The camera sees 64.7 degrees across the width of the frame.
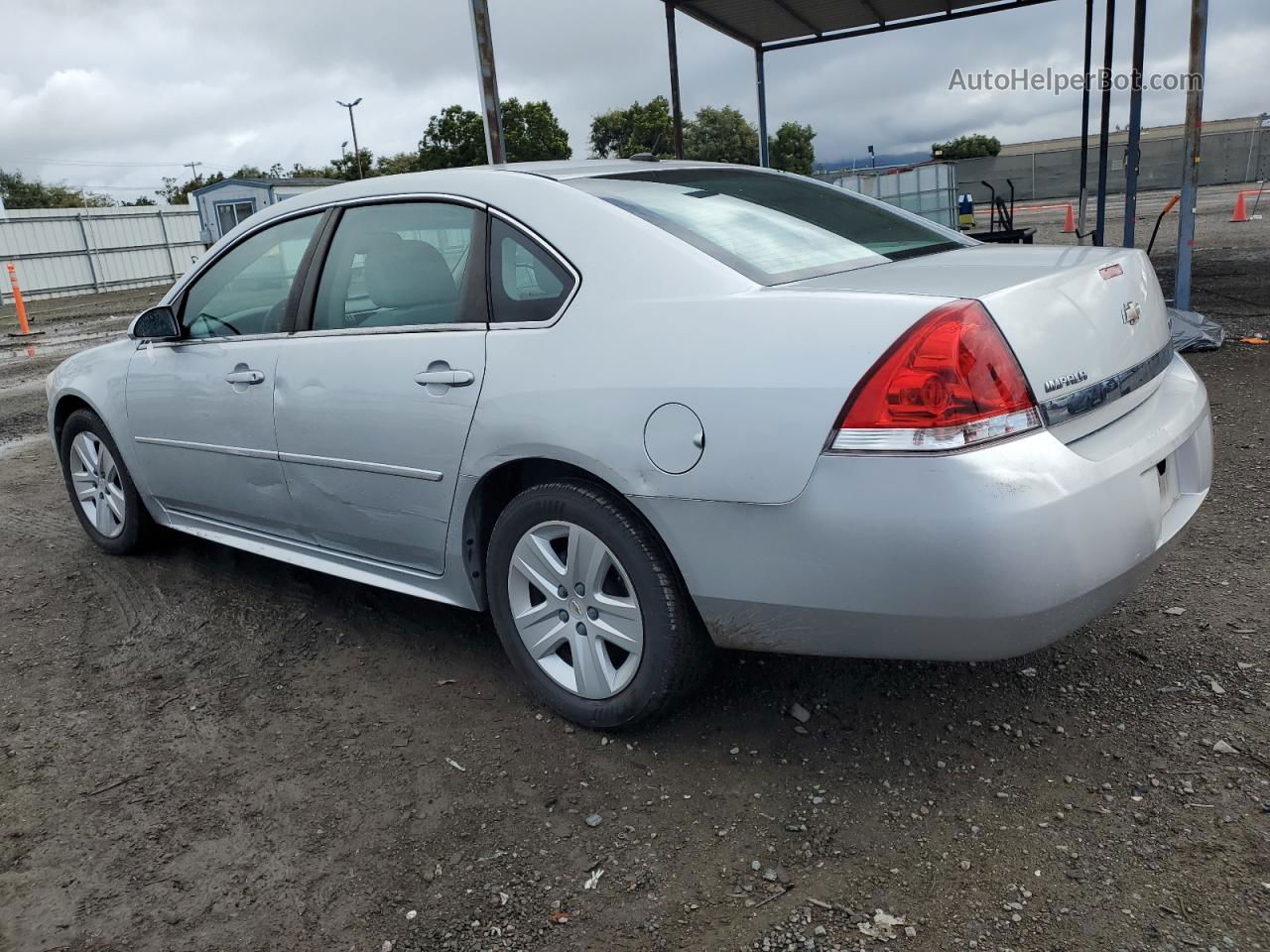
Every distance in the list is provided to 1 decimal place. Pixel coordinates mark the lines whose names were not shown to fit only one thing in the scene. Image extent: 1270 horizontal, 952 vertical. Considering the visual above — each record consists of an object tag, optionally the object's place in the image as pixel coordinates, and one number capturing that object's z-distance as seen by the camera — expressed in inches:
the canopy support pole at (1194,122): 285.9
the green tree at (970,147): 3253.0
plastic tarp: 289.9
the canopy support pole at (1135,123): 360.2
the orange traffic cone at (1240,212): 853.6
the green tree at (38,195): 2768.2
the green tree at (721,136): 3209.4
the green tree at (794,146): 3571.1
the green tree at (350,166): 2704.2
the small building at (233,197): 1072.8
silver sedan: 83.2
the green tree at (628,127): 3024.1
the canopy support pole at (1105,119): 459.5
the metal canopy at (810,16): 407.8
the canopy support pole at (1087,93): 508.4
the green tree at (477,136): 2313.0
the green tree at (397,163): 2629.4
